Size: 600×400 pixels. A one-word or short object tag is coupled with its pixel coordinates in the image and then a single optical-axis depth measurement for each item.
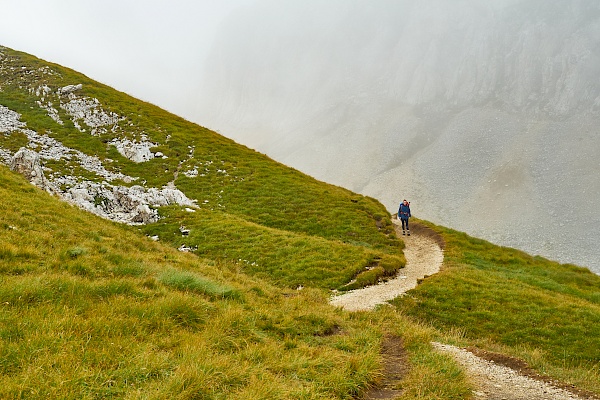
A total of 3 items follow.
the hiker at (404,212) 40.59
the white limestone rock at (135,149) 45.03
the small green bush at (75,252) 13.54
